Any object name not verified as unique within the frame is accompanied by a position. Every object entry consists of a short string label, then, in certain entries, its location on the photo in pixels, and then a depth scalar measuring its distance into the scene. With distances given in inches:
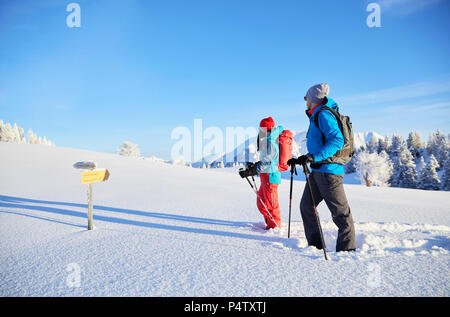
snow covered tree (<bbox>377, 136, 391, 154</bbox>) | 2287.8
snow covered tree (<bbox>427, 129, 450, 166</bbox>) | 1891.4
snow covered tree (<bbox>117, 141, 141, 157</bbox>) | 2004.2
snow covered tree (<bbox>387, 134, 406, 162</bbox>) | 1984.4
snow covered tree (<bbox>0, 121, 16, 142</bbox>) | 2404.8
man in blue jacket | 104.8
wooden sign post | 150.0
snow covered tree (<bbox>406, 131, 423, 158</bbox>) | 2248.9
